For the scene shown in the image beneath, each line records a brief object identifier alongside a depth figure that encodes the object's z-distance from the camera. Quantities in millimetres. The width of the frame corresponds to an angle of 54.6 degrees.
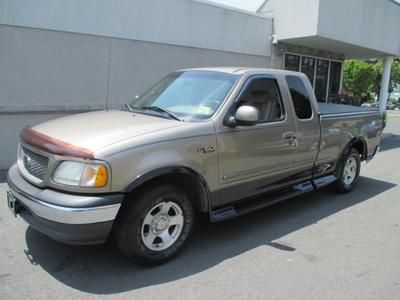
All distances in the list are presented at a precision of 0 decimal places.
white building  7418
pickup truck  3209
